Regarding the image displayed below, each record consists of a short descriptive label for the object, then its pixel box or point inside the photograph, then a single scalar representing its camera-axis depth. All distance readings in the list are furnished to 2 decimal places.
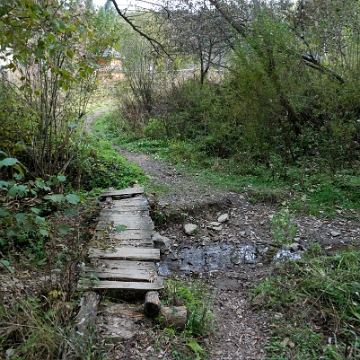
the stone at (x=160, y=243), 5.36
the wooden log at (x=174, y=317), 3.31
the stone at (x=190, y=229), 5.87
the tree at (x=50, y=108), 4.94
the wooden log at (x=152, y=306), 3.34
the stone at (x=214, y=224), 6.08
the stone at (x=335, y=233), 5.52
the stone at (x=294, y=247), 5.27
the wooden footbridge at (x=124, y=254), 3.67
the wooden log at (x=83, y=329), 2.63
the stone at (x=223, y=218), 6.19
